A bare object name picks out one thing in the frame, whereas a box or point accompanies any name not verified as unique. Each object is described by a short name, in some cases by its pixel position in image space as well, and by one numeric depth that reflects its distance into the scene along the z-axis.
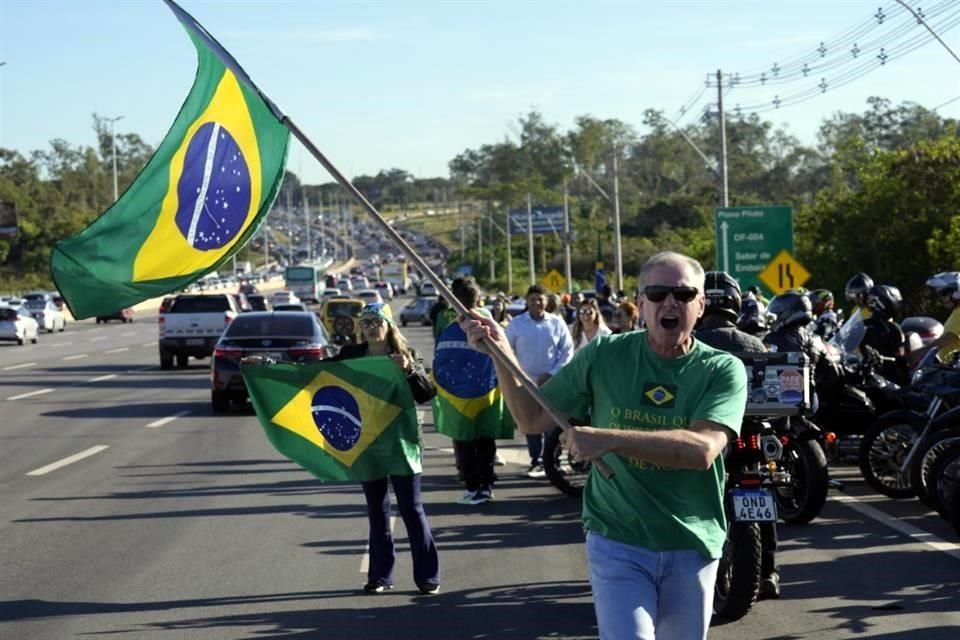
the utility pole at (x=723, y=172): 44.06
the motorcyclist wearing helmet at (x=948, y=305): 13.84
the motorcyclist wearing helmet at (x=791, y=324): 12.66
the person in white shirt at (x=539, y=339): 15.05
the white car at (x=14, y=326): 53.22
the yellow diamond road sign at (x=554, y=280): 57.97
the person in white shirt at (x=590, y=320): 16.50
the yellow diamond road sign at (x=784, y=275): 32.00
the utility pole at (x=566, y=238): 76.06
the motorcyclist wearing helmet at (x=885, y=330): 15.73
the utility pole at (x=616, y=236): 57.62
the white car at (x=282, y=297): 79.03
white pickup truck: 35.91
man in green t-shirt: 5.19
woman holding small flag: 9.78
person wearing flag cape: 13.59
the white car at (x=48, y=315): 65.94
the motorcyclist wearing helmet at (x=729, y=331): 9.43
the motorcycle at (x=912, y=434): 12.23
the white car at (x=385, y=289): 114.50
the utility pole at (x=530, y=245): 96.59
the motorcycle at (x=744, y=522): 8.69
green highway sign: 35.59
